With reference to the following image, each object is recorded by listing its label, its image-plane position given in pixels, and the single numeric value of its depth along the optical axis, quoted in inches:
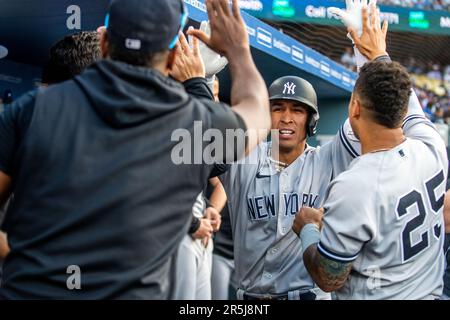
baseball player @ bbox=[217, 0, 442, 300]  122.0
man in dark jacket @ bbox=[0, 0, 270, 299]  58.0
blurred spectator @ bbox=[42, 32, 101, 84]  98.2
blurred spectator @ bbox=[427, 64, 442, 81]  745.0
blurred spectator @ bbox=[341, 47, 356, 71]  595.3
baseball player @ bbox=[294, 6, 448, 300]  86.5
